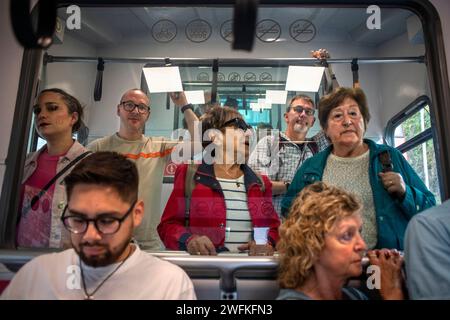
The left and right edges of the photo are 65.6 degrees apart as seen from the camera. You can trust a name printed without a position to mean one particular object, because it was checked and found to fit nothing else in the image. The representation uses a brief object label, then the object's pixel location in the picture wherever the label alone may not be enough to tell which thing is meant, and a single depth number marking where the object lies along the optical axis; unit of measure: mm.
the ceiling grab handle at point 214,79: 1522
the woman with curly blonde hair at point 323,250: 904
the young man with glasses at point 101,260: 857
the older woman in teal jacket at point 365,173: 1095
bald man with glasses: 1208
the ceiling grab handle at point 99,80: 1502
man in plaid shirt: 1323
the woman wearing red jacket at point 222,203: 1167
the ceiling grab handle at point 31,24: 674
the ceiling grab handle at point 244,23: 647
